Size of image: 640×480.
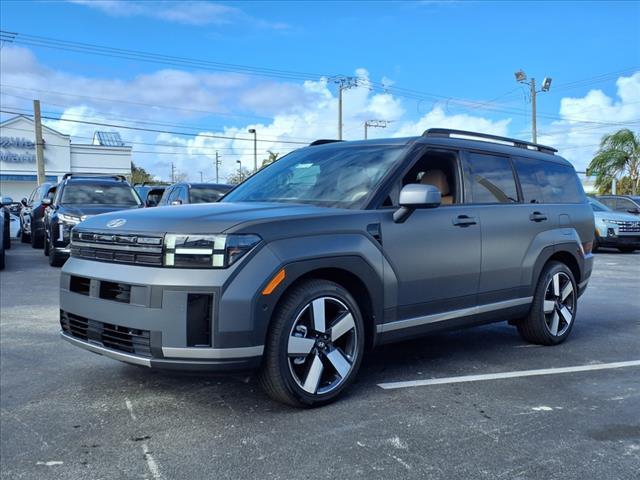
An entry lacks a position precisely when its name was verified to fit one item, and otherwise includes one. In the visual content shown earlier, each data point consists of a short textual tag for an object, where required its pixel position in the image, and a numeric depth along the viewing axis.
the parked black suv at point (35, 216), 15.03
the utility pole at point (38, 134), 30.16
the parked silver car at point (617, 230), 16.88
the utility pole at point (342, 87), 47.53
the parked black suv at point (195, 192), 12.14
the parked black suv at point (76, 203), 11.30
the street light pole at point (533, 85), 38.59
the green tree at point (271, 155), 58.33
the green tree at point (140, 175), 73.86
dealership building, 45.47
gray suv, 3.52
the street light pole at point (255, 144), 58.09
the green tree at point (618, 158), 36.97
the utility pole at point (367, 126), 63.03
